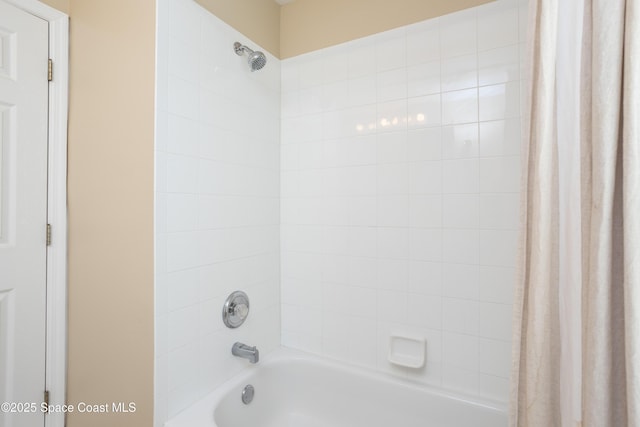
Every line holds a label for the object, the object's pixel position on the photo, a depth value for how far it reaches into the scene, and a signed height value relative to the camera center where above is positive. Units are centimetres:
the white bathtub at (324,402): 141 -91
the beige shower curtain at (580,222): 55 -2
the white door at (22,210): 131 -2
